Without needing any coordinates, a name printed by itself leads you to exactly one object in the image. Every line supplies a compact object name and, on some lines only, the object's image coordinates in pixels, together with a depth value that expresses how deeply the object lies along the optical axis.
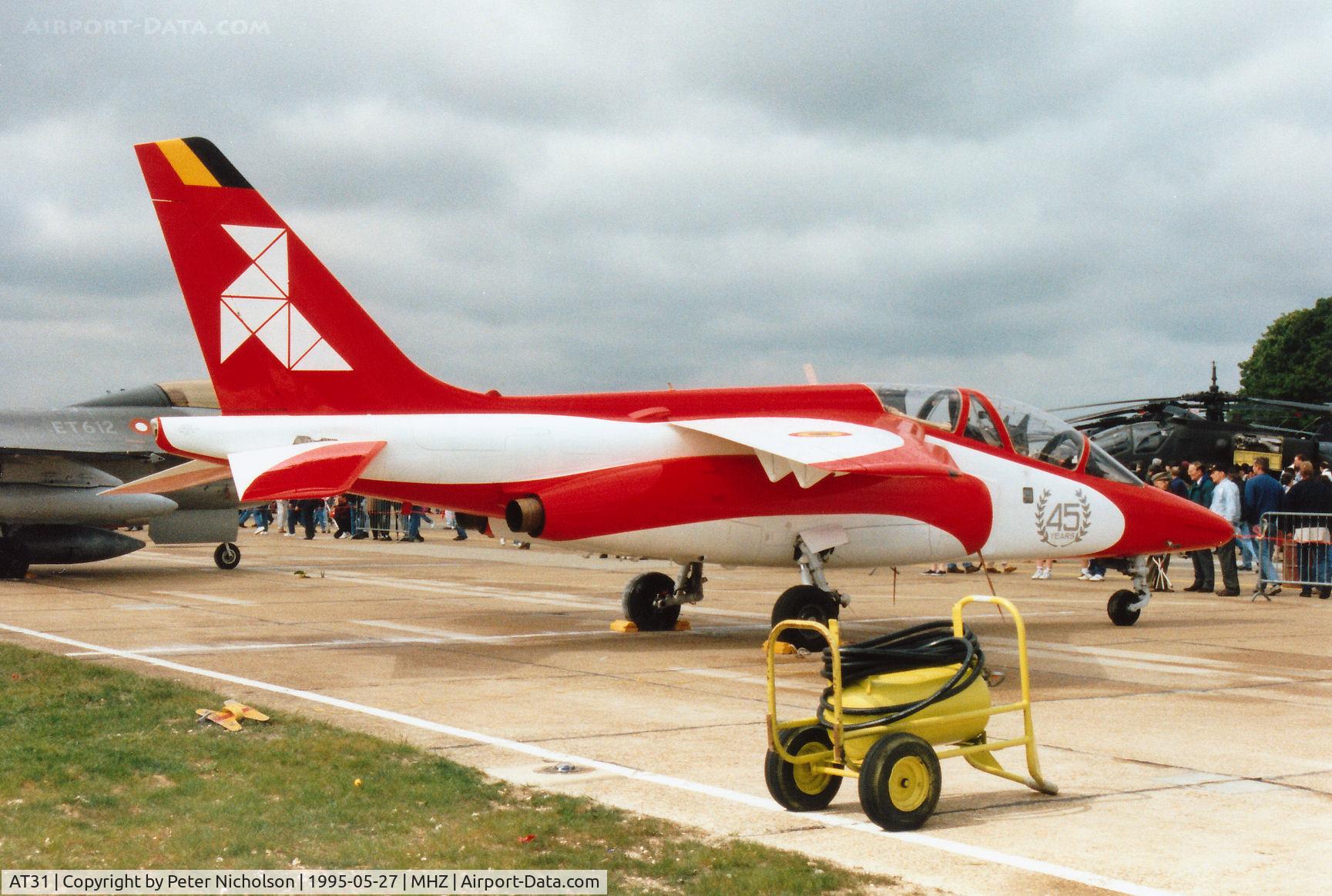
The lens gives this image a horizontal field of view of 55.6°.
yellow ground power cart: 5.91
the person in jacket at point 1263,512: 19.62
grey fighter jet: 20.45
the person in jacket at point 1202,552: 20.72
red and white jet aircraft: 11.65
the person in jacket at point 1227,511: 19.72
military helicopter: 28.30
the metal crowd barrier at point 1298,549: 19.22
